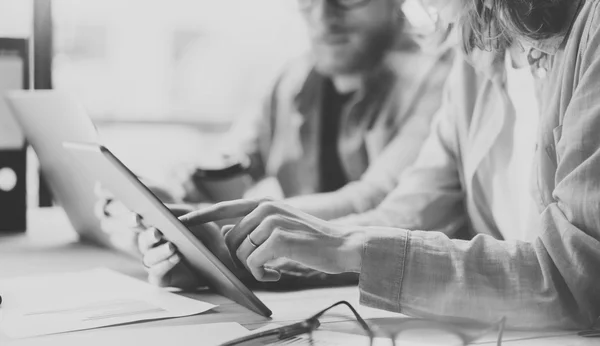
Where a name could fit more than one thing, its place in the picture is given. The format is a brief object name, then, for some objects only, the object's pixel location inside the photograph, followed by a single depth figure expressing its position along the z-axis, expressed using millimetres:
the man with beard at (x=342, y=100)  1880
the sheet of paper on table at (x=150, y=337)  747
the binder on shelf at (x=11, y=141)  1538
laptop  1030
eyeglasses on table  743
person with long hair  757
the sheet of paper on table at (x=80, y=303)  820
